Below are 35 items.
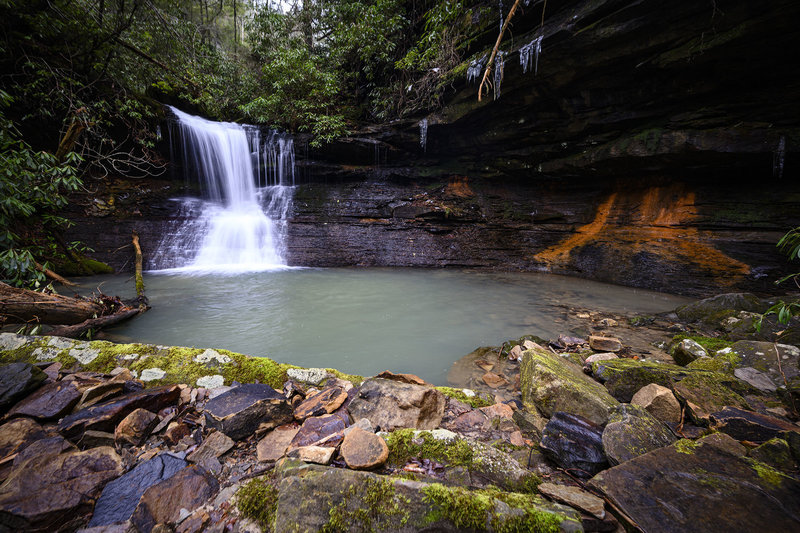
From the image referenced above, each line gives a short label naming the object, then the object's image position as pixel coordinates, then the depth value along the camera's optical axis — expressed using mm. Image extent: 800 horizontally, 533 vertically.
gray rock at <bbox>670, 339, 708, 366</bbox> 2857
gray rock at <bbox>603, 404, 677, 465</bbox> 1304
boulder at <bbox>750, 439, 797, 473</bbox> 1237
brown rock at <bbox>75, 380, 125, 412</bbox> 1617
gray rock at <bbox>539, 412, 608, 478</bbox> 1322
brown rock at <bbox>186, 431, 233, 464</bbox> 1347
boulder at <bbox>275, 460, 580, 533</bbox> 938
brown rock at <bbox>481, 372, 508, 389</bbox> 2893
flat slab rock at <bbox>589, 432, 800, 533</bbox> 940
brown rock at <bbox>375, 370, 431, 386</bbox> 2164
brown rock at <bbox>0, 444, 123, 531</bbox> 973
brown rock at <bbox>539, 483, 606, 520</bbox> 1004
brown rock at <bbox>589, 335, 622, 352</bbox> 3342
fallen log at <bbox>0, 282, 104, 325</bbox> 3092
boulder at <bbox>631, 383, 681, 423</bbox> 1753
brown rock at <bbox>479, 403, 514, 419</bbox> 1849
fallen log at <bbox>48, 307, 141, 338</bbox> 3359
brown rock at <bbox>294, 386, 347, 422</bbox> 1659
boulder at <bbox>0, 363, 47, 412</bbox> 1533
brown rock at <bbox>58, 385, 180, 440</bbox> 1412
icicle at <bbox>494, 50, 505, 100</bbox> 7492
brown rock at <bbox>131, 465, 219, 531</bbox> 1034
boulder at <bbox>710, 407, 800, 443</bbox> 1470
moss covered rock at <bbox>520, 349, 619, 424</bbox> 1820
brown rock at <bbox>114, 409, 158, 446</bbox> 1393
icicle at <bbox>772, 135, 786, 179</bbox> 6320
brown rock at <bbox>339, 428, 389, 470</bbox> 1214
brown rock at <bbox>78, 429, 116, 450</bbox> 1378
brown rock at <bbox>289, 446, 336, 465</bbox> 1182
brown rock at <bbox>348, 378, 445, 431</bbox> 1640
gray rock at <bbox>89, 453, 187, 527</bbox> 1059
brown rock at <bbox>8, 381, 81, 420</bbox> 1485
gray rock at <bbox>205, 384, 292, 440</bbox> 1460
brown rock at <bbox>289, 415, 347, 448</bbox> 1388
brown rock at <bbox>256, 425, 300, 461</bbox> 1346
